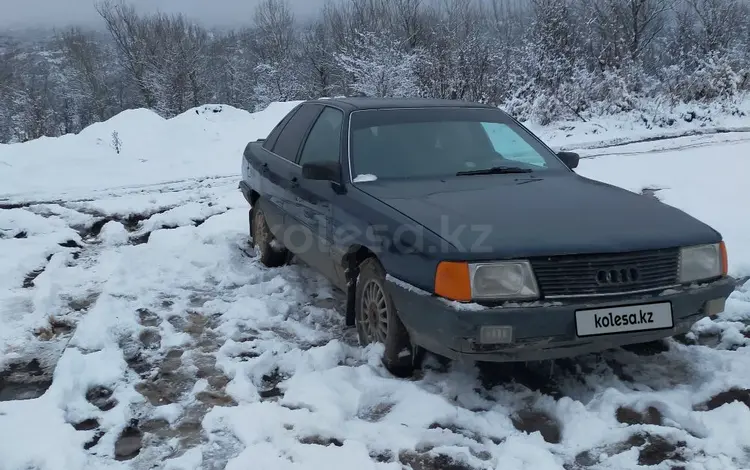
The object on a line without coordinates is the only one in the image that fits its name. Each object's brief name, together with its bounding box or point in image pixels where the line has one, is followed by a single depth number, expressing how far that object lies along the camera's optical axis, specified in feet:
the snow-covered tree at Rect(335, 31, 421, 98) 72.79
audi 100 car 9.44
